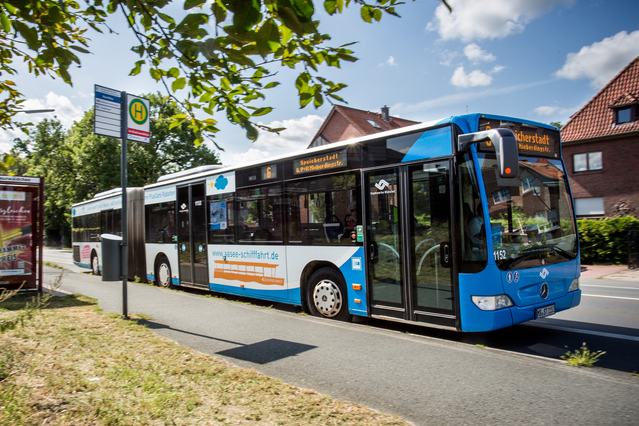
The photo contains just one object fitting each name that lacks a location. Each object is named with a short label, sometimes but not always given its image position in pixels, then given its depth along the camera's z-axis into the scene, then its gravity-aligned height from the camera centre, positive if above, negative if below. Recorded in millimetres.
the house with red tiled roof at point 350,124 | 38781 +9182
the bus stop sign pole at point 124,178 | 7492 +944
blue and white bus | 5562 -38
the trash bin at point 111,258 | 7398 -366
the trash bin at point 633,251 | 15750 -1205
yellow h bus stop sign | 7617 +1985
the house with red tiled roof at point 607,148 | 24547 +3920
